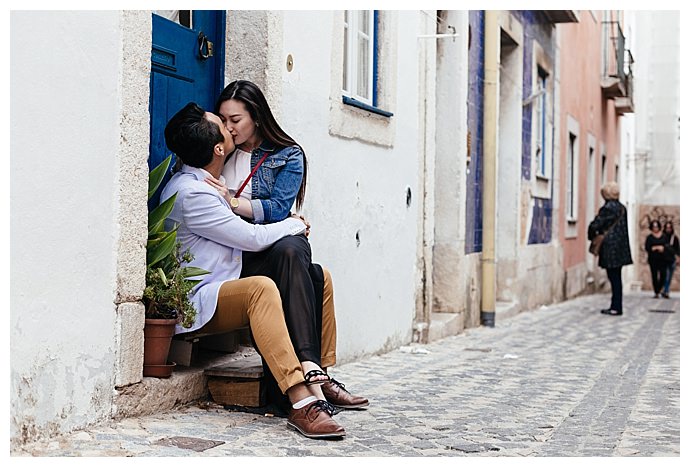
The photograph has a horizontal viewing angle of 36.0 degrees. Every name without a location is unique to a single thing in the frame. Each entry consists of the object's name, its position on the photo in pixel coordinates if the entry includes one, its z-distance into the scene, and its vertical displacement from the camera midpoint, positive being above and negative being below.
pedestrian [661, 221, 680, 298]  19.19 -0.16
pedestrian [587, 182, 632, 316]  13.68 +0.14
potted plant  4.68 -0.22
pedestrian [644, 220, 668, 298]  19.06 -0.16
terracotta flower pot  4.66 -0.43
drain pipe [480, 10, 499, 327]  10.78 +0.81
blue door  5.24 +0.93
